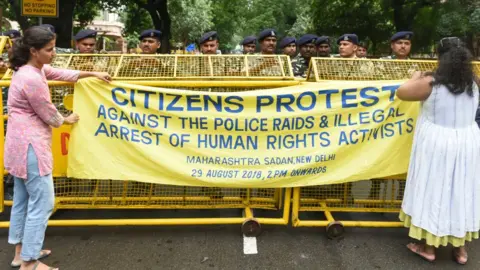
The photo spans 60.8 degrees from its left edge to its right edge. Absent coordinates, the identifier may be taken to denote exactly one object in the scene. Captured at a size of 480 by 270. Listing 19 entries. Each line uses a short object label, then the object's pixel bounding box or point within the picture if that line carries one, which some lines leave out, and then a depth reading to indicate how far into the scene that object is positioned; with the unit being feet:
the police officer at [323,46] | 20.88
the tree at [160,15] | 56.40
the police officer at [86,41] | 16.92
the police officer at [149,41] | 18.10
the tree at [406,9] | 56.49
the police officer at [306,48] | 20.35
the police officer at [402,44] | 16.71
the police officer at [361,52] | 23.19
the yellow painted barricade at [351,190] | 12.66
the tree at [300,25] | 132.71
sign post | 24.39
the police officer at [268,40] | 19.83
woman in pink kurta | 9.48
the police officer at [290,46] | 20.24
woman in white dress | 10.45
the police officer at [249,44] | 21.33
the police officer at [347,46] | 18.03
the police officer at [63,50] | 17.95
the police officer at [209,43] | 19.04
